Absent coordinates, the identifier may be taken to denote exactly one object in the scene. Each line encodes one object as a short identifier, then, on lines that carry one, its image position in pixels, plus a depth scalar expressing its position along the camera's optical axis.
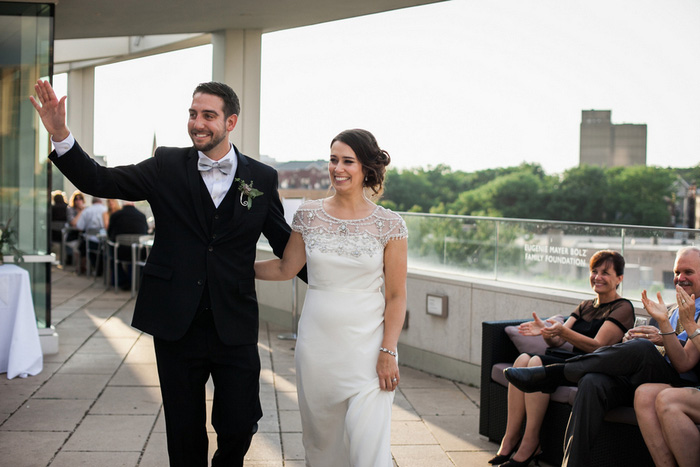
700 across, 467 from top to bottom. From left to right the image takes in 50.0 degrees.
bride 3.04
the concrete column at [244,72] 9.87
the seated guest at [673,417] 3.43
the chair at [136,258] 11.34
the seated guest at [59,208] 15.40
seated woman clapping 4.20
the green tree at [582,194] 65.06
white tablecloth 6.25
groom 2.95
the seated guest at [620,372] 3.69
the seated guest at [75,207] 15.22
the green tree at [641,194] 65.31
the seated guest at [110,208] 13.36
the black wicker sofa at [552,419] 3.73
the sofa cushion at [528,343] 4.60
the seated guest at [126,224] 12.02
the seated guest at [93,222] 13.68
